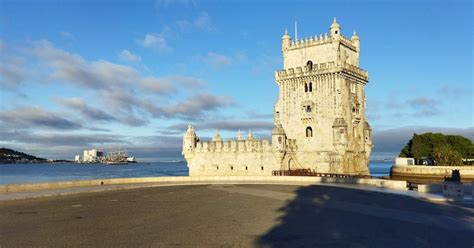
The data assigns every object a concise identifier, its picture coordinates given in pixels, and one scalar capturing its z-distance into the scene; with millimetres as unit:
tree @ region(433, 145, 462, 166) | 72494
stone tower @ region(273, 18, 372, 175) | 47875
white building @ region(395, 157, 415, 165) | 78312
